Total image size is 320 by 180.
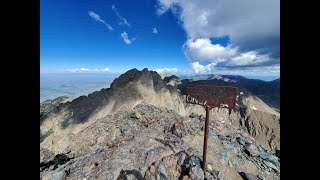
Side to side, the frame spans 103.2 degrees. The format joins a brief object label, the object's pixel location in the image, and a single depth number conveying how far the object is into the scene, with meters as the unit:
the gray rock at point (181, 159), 6.11
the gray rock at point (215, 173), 5.80
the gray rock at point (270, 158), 6.80
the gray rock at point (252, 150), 7.22
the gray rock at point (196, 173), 5.51
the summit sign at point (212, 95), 5.08
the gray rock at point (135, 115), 12.50
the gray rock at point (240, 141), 8.13
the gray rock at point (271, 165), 6.47
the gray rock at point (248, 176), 5.84
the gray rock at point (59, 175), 6.09
